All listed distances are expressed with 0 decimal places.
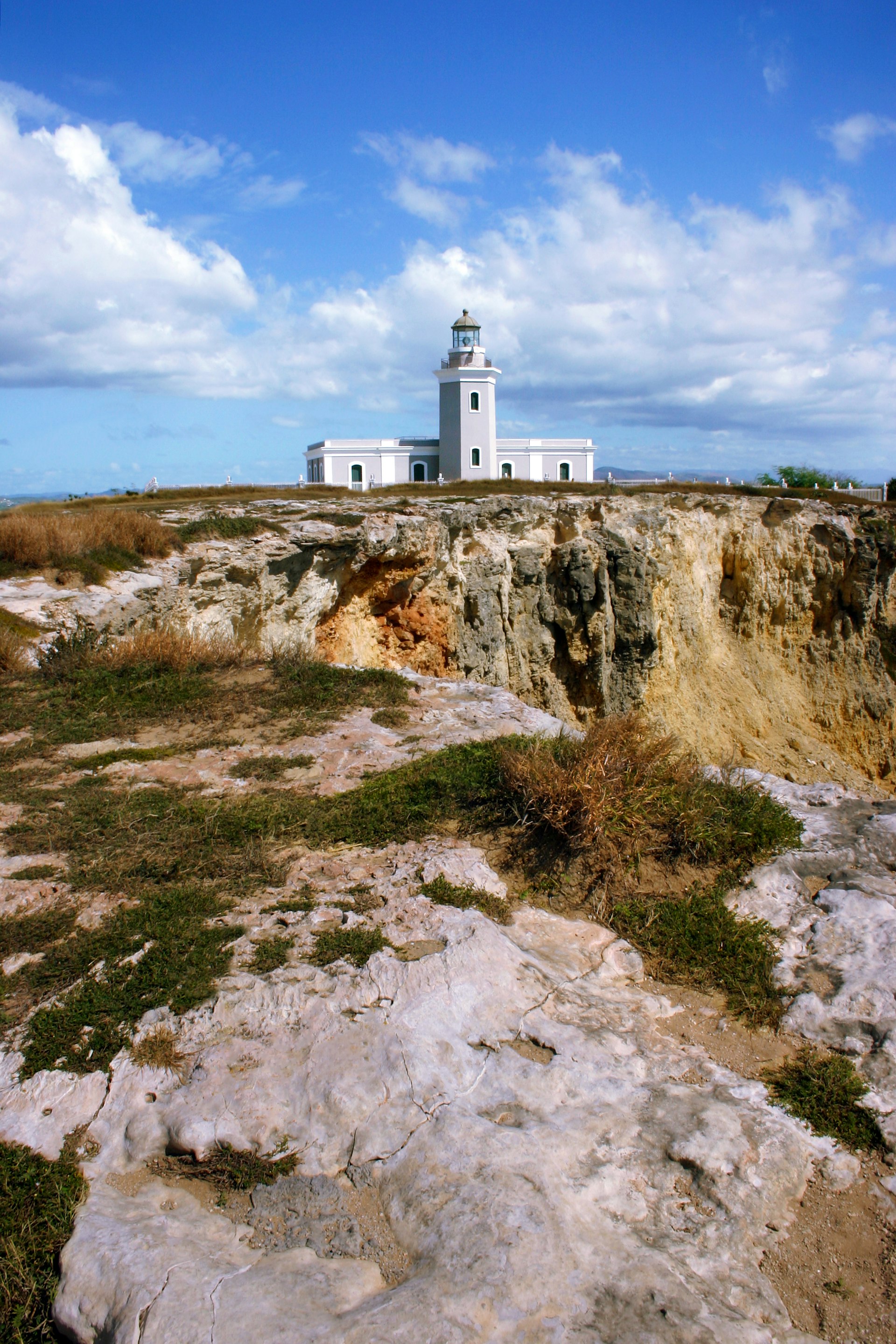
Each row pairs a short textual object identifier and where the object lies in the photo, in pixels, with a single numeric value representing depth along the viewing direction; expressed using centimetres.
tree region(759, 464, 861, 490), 3853
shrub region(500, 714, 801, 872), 489
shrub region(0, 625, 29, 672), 838
